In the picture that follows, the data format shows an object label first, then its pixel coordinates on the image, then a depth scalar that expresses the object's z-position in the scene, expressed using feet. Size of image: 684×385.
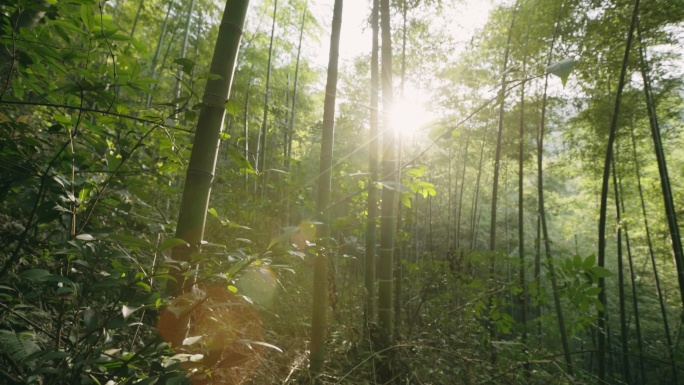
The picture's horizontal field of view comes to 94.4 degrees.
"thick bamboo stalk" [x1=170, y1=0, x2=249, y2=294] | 2.38
